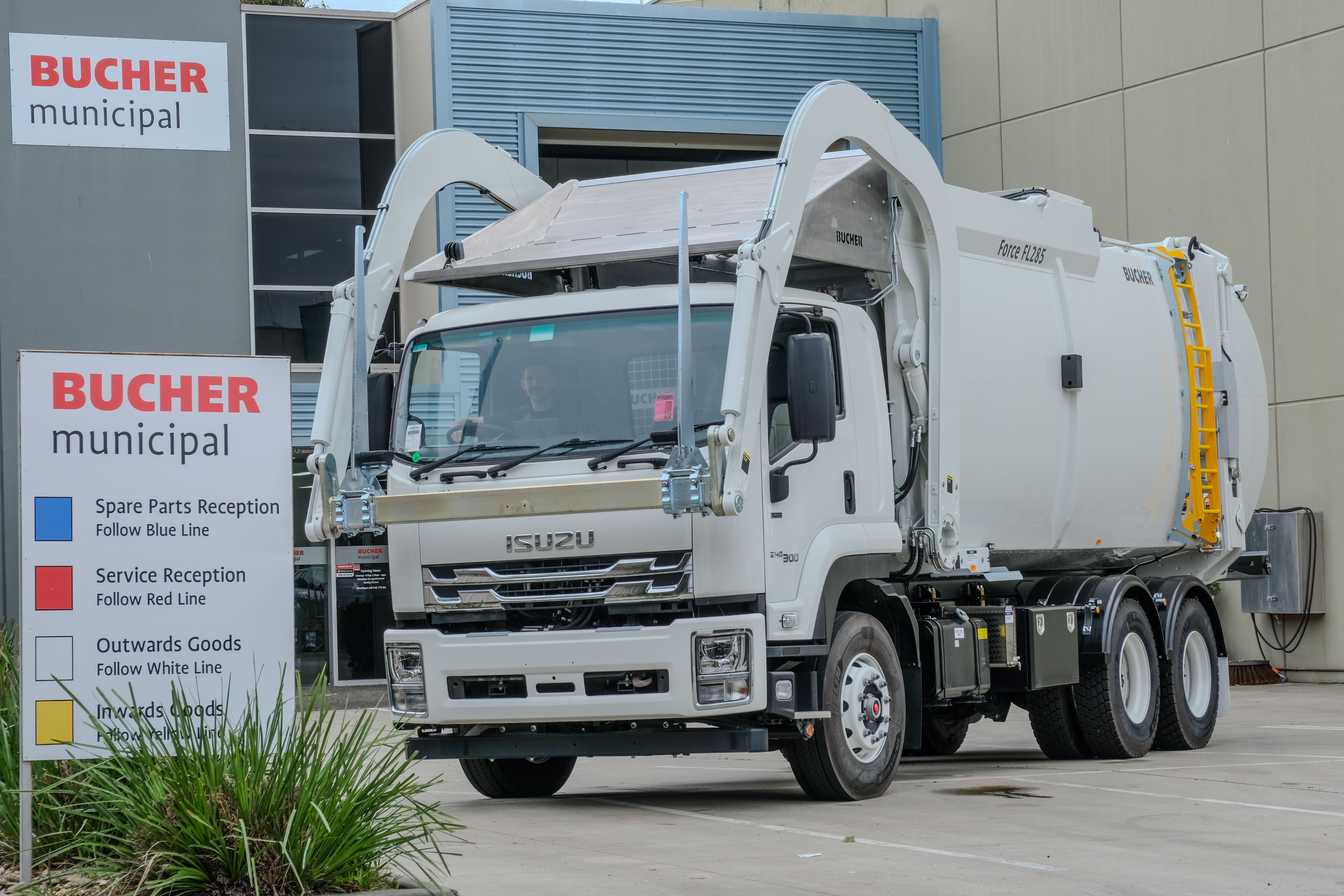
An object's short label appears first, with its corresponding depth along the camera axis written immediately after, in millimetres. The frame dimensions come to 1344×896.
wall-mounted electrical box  21562
